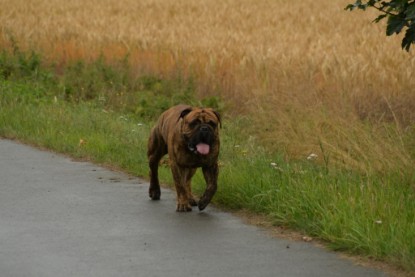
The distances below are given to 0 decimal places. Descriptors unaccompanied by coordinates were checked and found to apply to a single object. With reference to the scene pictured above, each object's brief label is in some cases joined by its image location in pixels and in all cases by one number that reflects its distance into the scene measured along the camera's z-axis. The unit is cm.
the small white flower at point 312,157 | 2297
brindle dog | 1952
